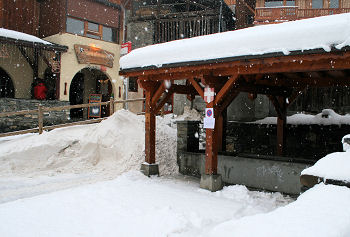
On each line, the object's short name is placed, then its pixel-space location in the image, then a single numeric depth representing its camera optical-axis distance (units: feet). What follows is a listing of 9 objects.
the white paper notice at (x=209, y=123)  21.16
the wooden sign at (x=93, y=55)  56.65
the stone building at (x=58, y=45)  52.95
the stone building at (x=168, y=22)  52.75
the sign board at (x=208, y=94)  21.36
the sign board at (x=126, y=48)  40.45
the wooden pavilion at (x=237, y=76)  16.38
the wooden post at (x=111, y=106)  40.22
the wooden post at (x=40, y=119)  35.45
